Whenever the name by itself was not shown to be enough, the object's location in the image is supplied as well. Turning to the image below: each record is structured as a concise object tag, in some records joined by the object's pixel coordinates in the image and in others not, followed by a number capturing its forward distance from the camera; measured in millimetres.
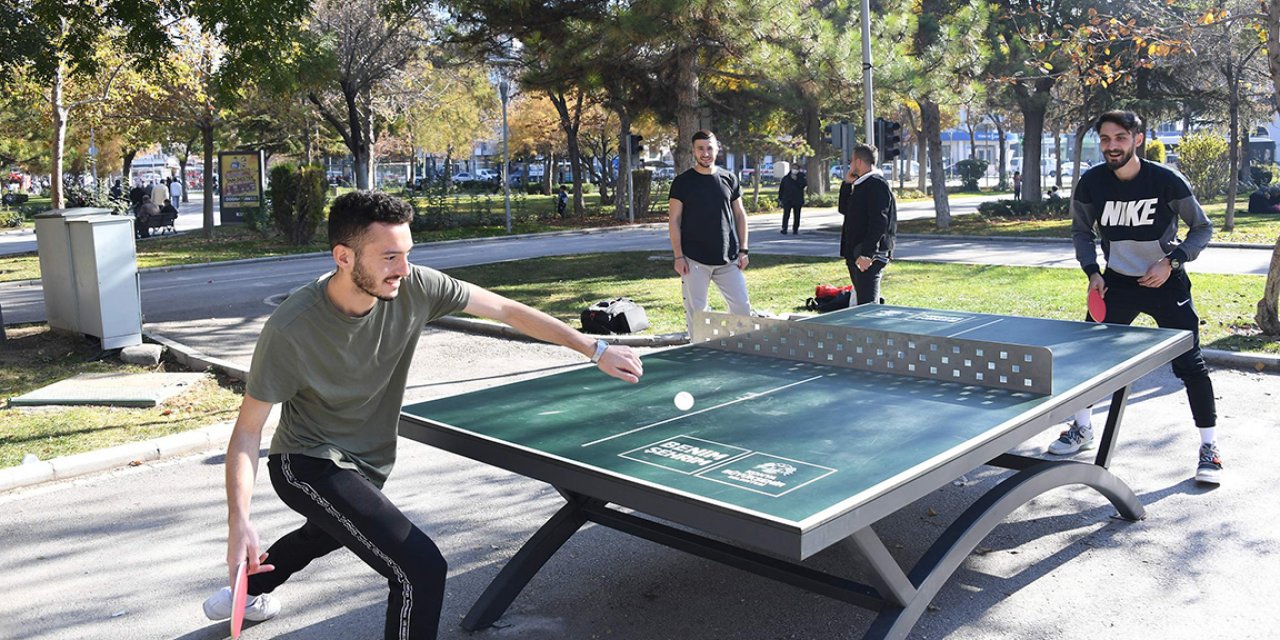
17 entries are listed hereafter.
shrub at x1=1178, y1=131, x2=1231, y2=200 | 35156
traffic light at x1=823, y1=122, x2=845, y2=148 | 22125
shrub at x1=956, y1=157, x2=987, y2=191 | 60438
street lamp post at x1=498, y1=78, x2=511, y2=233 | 28953
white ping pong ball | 4332
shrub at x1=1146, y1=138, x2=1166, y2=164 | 39625
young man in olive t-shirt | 3402
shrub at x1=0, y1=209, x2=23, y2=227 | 40094
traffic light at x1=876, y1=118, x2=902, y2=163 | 22906
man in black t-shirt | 9258
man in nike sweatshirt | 6125
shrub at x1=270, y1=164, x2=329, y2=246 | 27328
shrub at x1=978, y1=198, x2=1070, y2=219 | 31125
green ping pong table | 3211
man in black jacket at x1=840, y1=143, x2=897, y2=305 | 9727
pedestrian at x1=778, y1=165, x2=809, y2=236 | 28594
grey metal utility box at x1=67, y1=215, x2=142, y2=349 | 10898
